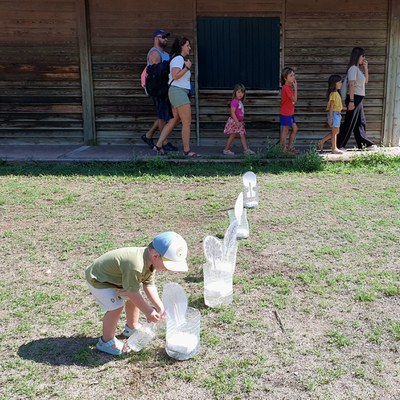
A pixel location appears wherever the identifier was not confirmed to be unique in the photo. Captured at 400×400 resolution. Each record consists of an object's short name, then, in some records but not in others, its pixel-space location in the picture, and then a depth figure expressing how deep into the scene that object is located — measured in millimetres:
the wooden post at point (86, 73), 9891
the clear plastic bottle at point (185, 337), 3639
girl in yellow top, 9047
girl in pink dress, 9000
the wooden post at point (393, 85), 9633
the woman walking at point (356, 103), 9180
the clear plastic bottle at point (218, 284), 4312
